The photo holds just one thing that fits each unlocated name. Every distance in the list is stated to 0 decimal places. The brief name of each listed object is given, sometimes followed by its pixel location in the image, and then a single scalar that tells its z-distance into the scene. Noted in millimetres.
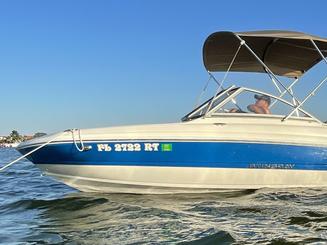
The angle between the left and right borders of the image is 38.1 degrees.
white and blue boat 7676
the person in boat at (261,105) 8625
